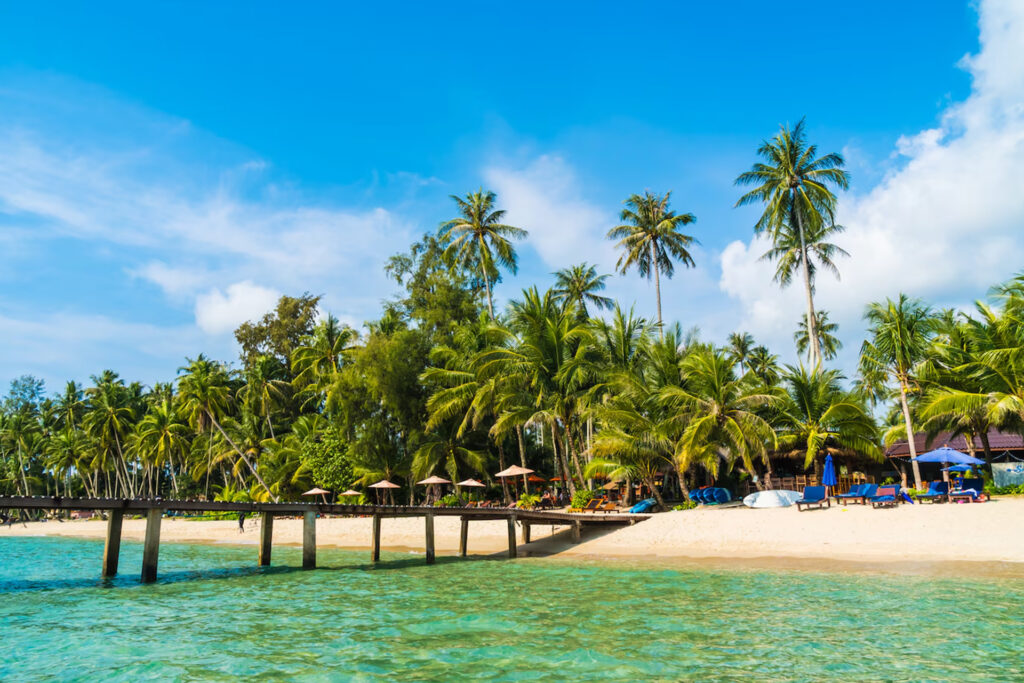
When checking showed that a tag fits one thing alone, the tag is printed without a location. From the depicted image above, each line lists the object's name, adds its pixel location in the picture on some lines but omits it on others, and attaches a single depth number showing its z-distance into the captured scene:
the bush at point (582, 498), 28.89
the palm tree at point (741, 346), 55.22
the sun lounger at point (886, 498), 22.05
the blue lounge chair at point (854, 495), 23.06
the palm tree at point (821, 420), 26.52
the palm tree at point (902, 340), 27.52
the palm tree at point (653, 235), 40.28
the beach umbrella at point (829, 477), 23.12
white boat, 23.62
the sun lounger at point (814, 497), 22.67
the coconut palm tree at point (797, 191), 34.53
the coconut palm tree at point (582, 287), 42.25
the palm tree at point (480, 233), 40.19
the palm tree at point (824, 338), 58.08
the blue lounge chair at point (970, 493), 21.91
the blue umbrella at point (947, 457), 23.23
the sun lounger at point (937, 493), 22.25
